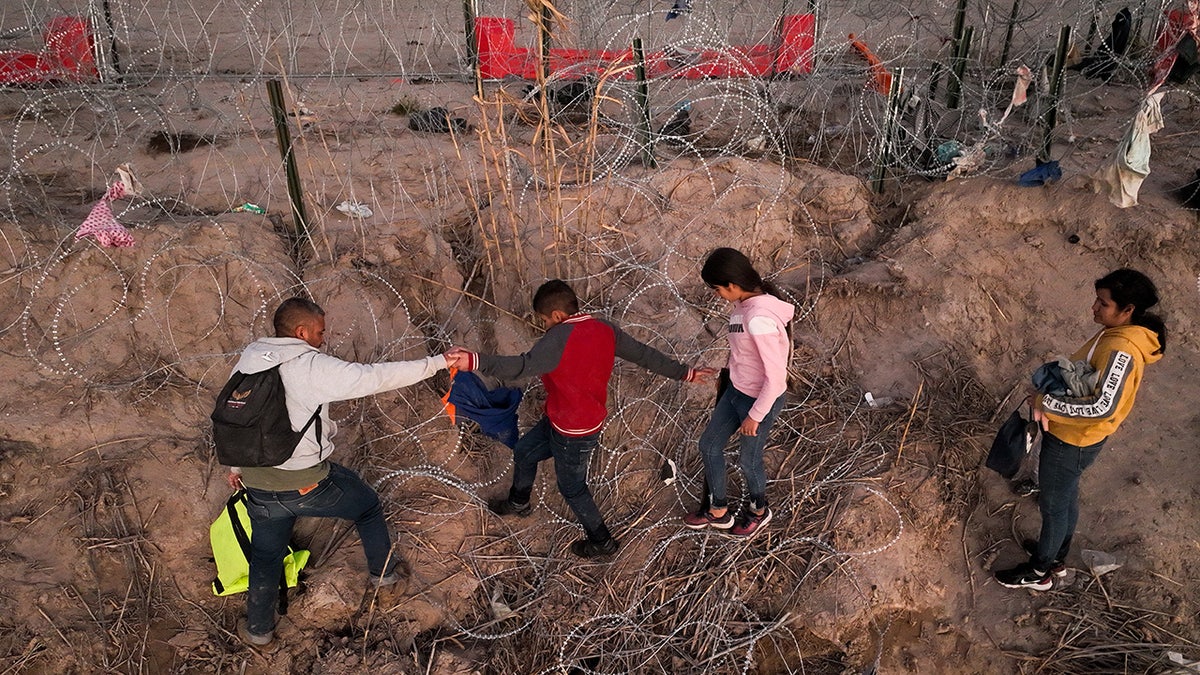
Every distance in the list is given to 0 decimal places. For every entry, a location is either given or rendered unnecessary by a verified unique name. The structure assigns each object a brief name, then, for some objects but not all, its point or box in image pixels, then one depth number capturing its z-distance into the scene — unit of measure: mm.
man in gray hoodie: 2619
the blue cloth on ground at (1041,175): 4602
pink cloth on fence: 3838
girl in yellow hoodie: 2648
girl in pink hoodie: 2750
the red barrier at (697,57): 5160
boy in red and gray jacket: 2818
